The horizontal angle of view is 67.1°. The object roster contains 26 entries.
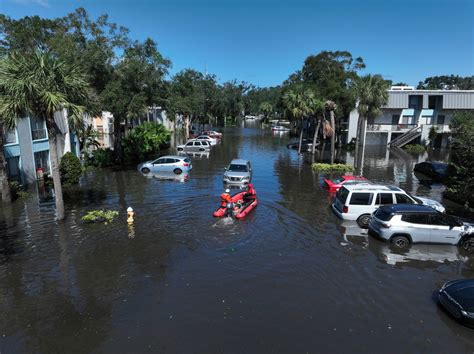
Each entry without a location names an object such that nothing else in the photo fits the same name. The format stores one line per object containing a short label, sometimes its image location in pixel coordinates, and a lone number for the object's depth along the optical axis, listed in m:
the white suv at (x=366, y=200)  16.81
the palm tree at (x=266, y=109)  120.38
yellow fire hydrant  17.09
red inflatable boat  17.86
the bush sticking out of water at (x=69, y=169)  25.69
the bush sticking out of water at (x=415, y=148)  48.18
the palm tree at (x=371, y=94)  32.75
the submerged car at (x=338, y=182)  21.84
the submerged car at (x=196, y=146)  43.50
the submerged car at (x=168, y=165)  29.84
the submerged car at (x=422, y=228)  14.09
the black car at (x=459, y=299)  8.92
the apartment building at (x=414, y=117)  51.12
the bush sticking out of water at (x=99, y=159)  33.38
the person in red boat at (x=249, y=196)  19.78
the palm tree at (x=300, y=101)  40.88
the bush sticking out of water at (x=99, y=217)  17.17
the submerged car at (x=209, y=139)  51.36
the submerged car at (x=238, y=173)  24.73
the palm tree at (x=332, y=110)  34.89
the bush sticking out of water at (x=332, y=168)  32.62
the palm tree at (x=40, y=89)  14.64
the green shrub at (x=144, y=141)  38.81
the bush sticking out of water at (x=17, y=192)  21.75
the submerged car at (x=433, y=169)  28.17
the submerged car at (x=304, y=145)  47.79
